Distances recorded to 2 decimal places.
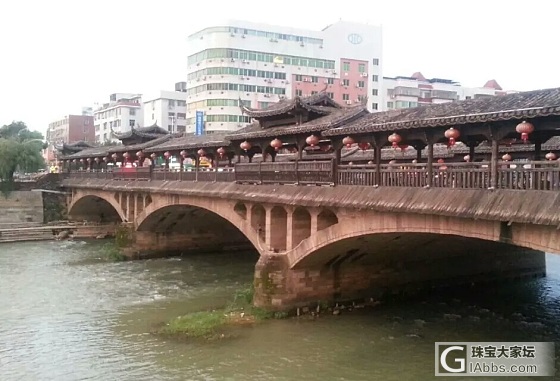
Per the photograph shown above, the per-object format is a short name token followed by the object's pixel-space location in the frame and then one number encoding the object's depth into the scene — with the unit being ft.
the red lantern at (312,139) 76.59
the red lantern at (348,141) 68.08
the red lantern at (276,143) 84.94
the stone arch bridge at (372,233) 49.21
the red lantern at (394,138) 60.54
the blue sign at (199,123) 227.20
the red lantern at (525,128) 47.70
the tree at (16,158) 193.26
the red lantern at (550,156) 72.33
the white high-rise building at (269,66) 236.84
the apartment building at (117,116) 326.85
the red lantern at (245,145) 92.27
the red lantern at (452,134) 54.54
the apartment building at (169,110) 298.80
